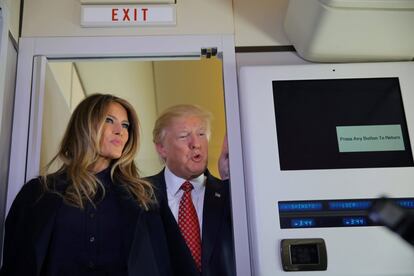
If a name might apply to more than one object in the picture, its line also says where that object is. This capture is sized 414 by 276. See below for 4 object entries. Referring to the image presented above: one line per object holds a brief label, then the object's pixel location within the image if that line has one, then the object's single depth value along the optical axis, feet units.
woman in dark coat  4.97
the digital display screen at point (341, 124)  5.29
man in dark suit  5.37
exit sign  6.05
